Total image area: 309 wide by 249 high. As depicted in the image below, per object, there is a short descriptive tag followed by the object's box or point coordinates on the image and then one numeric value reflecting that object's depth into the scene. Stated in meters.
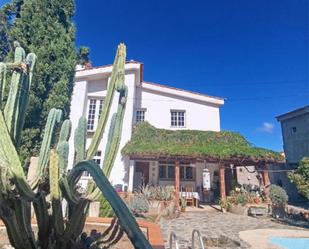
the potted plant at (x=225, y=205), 14.71
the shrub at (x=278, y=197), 13.53
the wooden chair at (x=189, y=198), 15.95
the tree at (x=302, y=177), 11.28
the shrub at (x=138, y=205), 11.65
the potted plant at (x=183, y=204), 14.37
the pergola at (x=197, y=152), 14.95
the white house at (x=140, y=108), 17.00
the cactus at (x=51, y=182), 2.96
